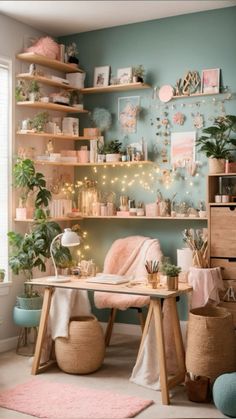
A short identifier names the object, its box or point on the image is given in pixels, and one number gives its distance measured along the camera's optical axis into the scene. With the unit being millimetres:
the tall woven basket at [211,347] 3766
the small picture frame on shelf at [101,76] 5539
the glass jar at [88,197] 5551
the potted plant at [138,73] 5254
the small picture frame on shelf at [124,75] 5388
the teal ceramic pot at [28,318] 4754
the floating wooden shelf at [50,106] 5105
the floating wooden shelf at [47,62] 5094
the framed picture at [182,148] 5152
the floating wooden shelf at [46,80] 5094
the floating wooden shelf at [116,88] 5277
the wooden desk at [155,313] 3783
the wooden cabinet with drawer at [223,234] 4570
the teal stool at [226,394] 3416
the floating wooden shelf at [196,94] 4992
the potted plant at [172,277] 3984
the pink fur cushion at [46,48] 5195
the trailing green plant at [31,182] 4918
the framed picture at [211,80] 4980
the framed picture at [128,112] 5426
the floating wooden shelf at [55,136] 5098
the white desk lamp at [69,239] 4242
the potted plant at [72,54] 5609
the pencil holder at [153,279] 4098
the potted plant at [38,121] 5105
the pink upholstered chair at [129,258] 5012
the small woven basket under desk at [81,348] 4258
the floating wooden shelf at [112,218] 5018
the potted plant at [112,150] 5340
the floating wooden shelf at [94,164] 5230
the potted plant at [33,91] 5102
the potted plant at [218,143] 4680
